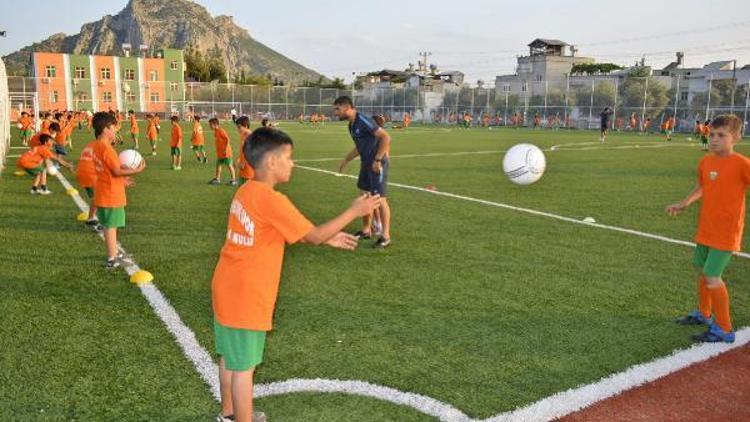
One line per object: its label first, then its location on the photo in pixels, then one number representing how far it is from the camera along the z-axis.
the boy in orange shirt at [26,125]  24.64
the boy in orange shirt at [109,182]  6.39
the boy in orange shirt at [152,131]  22.90
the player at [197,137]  19.14
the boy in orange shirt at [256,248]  2.78
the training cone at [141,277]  6.12
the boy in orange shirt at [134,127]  25.23
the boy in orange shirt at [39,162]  11.37
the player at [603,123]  34.59
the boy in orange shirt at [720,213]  4.60
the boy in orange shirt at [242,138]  10.77
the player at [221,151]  14.40
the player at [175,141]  17.70
